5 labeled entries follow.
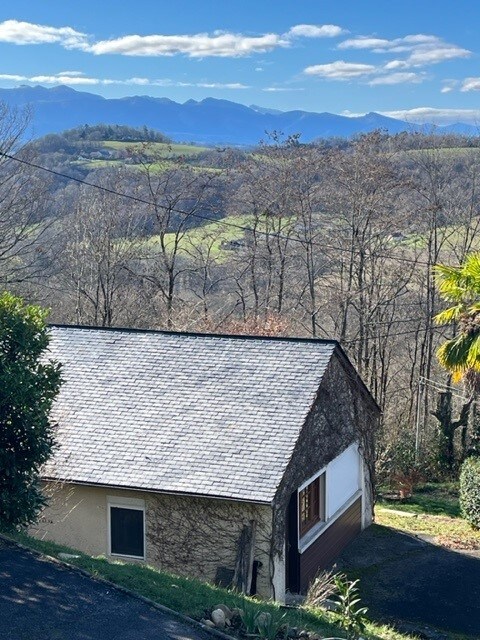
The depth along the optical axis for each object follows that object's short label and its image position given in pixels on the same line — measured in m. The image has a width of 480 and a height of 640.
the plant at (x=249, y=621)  9.64
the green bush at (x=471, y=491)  20.34
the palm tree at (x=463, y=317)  17.92
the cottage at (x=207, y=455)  14.45
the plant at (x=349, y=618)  10.72
